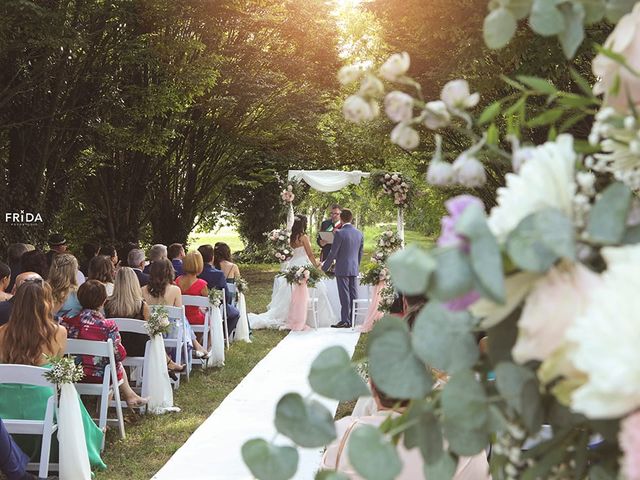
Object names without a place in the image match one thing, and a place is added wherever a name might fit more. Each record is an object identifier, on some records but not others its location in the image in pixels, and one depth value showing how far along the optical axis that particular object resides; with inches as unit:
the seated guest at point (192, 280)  420.2
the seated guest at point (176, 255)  473.7
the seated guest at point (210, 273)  462.0
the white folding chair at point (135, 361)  330.6
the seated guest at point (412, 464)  131.5
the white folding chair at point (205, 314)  421.1
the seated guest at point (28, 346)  243.6
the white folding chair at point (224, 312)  483.8
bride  593.3
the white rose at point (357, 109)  34.7
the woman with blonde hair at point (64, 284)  315.0
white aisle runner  267.9
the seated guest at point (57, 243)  476.4
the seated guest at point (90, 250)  465.2
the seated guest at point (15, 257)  394.9
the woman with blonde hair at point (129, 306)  334.6
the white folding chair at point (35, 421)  231.3
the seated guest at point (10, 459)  225.9
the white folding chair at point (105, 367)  280.5
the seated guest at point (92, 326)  289.0
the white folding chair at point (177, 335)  372.3
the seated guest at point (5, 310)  284.7
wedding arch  792.3
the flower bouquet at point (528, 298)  24.5
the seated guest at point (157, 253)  427.2
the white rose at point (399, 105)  34.4
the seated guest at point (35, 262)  358.3
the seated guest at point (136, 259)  442.9
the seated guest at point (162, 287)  377.1
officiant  679.1
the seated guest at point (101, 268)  335.6
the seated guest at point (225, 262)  511.2
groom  582.2
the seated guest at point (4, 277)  308.8
